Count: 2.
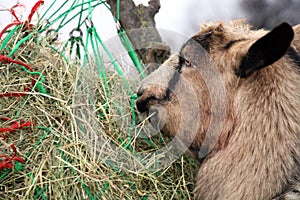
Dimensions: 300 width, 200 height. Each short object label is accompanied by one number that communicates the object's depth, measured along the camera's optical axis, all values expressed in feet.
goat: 16.58
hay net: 16.84
